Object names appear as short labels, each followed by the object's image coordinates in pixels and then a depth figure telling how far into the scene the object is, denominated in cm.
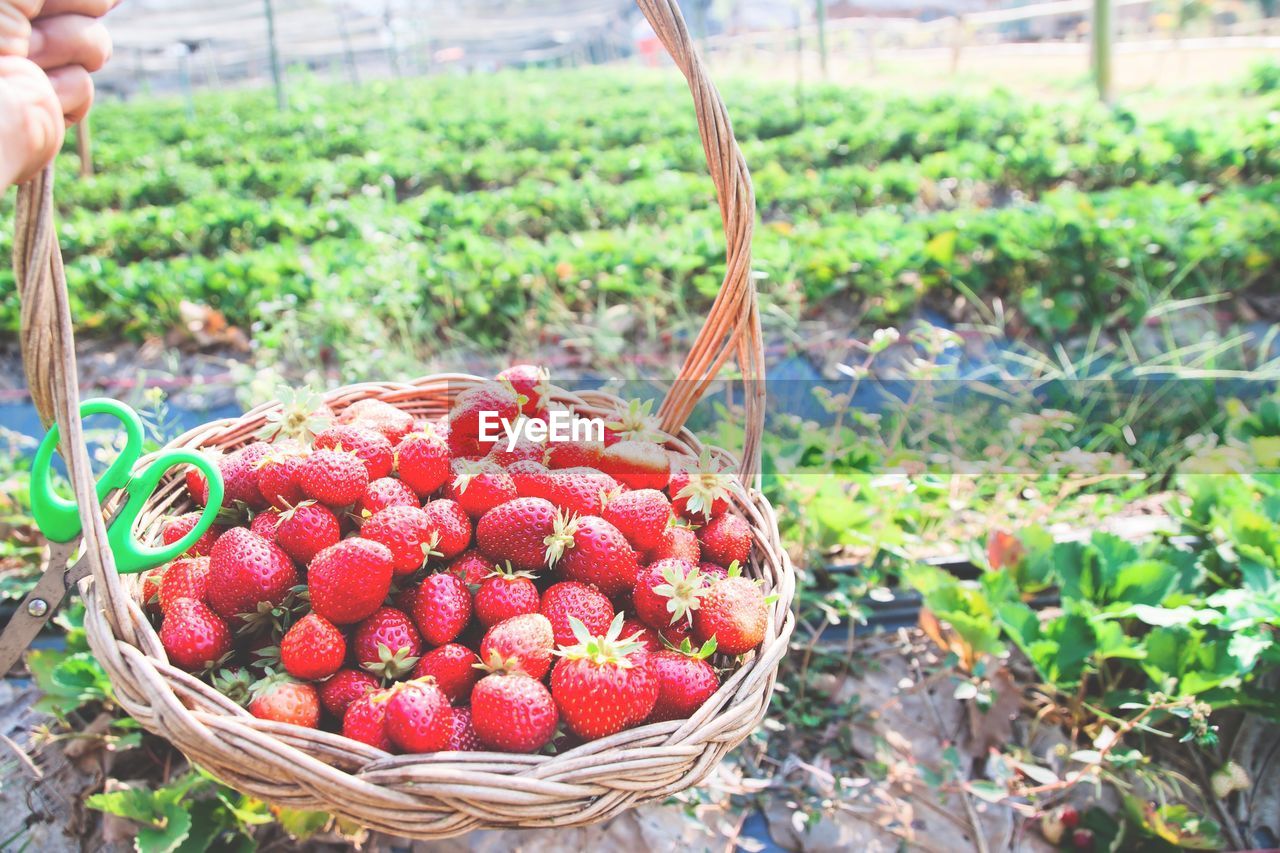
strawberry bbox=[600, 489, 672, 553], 46
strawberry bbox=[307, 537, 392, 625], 41
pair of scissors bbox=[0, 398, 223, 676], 41
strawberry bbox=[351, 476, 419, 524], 46
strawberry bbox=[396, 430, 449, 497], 48
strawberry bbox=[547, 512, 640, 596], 45
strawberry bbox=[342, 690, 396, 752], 38
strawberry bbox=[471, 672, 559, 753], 38
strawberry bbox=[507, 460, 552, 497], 48
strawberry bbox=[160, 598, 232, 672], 41
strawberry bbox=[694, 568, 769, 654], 43
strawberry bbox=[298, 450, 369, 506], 45
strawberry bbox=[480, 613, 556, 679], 40
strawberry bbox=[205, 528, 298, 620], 42
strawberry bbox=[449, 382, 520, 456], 52
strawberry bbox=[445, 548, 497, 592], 45
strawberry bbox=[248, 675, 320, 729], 39
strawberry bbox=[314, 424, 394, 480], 48
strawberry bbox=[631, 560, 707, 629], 42
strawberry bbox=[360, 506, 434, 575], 43
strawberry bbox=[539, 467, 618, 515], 48
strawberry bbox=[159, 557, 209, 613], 44
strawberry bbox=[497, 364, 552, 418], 54
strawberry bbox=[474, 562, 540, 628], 43
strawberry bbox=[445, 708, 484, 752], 39
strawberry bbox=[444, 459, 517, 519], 47
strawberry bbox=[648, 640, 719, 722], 41
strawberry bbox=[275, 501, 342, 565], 44
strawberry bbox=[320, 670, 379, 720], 41
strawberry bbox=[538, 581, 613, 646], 43
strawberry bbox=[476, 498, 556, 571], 45
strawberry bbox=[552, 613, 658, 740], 39
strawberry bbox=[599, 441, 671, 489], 50
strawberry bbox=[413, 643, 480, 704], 41
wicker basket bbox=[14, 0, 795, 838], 35
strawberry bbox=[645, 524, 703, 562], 47
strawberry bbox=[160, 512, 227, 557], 46
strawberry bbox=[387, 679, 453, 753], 37
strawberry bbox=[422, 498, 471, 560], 45
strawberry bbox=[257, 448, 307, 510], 45
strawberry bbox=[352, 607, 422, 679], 41
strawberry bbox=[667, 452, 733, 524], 49
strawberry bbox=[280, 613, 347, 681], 40
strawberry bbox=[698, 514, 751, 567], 49
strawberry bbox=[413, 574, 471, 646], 43
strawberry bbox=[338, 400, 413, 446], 51
